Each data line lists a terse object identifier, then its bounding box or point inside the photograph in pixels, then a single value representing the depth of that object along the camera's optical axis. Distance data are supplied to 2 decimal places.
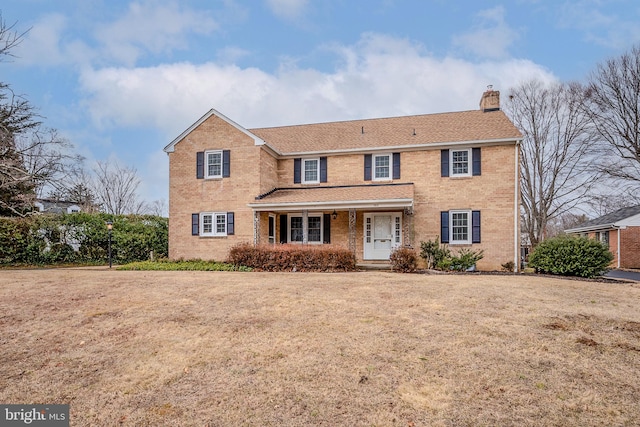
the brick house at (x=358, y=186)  15.20
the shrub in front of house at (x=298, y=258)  13.72
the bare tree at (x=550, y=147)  24.98
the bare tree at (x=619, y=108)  22.26
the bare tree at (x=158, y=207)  43.15
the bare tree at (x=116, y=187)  38.19
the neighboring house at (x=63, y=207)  32.69
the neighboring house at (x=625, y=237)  21.23
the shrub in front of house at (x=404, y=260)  13.23
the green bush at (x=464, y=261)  13.42
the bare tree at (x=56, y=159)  16.14
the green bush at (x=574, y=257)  12.30
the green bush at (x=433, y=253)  13.94
